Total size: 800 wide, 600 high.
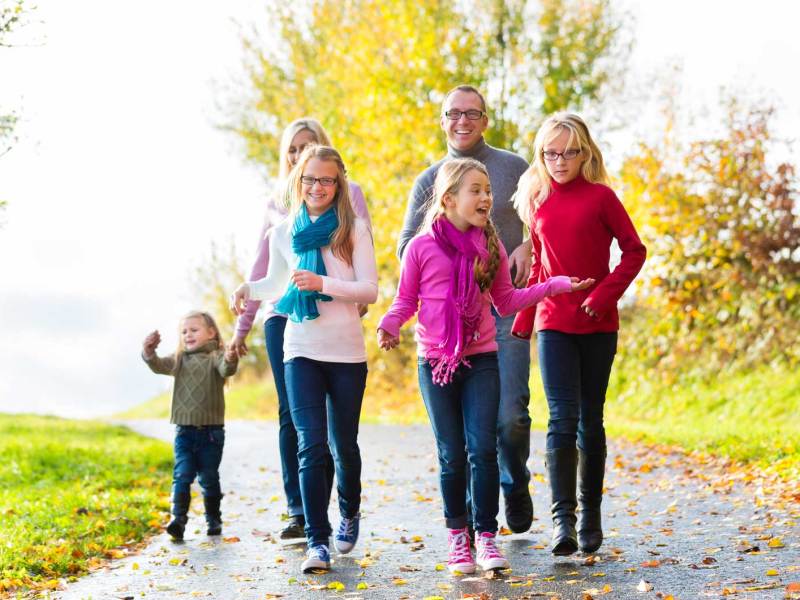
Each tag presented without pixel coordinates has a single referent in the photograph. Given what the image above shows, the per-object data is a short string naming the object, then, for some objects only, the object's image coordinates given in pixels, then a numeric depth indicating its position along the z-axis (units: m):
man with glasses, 6.66
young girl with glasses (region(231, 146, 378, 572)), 6.20
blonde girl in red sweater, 6.02
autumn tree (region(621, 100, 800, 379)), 17.22
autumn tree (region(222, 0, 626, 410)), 21.17
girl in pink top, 5.80
